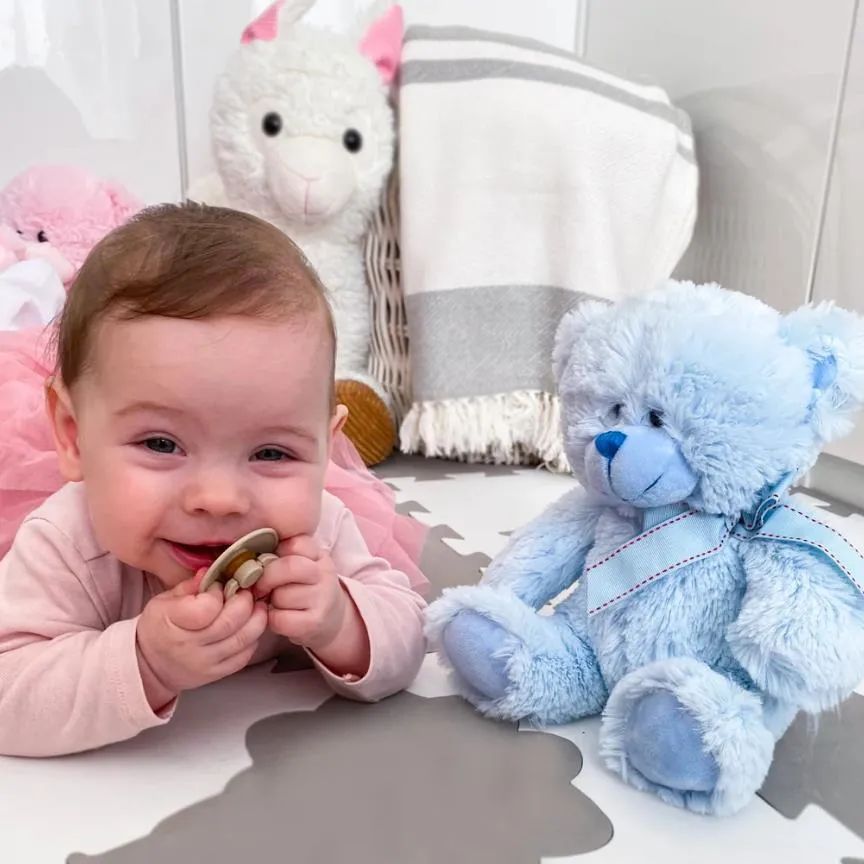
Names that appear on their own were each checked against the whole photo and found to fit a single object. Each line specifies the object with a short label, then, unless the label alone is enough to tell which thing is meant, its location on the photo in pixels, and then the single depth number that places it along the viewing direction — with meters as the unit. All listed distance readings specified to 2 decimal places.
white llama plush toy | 1.10
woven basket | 1.21
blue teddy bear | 0.47
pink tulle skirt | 0.70
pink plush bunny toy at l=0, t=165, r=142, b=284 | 1.28
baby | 0.49
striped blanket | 1.15
